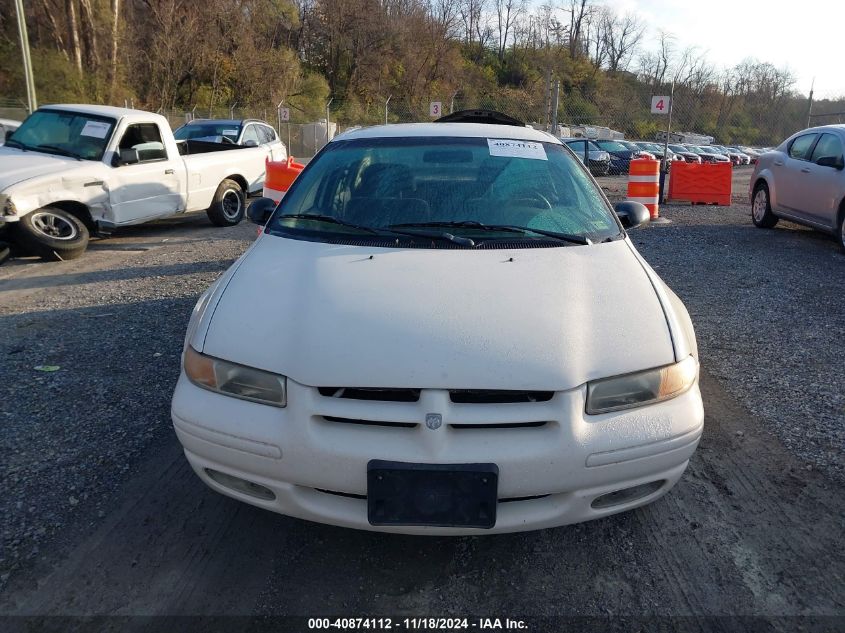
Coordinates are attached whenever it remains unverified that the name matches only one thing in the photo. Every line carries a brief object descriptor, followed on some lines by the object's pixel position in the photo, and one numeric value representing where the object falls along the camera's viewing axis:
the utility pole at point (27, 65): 15.73
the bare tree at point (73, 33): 26.92
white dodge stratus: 2.04
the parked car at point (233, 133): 11.51
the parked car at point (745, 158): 39.13
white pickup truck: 7.10
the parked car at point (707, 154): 32.58
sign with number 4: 15.60
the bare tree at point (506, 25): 72.15
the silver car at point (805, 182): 8.30
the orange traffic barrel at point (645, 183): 10.95
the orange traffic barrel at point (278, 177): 7.92
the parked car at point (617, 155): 24.16
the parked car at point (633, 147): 25.52
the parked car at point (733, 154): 37.91
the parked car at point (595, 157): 22.50
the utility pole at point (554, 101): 16.75
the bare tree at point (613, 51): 74.38
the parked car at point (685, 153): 29.02
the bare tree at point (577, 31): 74.56
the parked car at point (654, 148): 28.09
